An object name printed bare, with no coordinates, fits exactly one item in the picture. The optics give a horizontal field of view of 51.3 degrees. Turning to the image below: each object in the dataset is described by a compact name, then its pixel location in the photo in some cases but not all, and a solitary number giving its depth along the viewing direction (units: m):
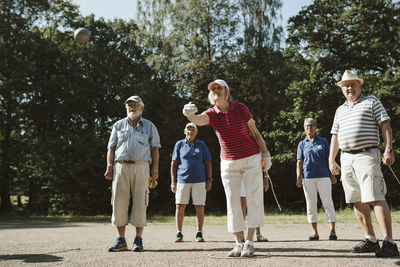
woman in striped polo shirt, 5.05
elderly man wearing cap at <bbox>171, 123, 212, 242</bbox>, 7.54
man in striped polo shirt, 4.95
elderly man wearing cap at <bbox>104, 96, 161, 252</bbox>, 5.99
